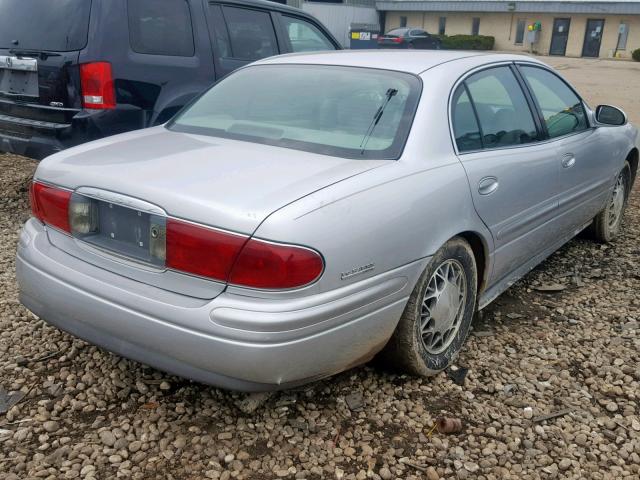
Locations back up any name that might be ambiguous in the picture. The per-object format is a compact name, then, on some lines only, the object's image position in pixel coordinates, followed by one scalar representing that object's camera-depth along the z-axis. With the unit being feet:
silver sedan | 6.88
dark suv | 14.19
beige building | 125.90
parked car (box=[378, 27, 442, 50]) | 96.63
